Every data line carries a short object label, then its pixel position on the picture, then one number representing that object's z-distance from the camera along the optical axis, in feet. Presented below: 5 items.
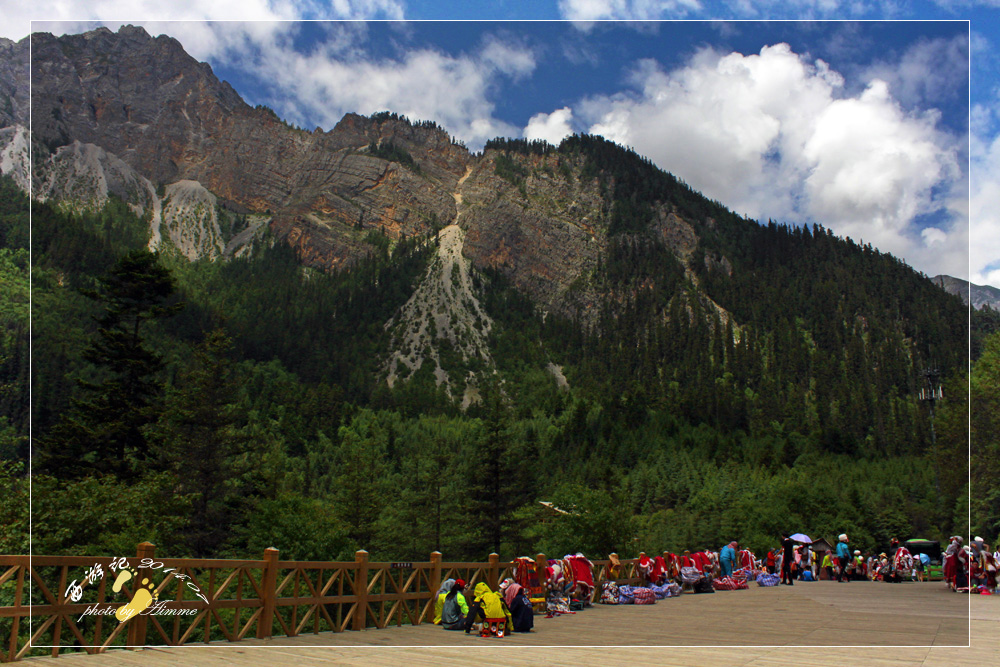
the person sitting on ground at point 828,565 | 90.43
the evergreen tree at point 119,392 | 87.71
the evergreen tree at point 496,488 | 154.81
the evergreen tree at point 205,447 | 102.78
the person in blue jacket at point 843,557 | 87.10
